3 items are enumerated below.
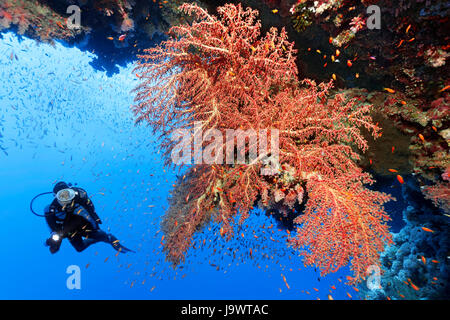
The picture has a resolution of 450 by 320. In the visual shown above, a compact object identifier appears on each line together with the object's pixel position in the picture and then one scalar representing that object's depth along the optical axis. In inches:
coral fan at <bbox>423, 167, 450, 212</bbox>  134.8
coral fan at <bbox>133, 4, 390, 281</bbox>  116.5
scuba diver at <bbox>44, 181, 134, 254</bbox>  190.2
